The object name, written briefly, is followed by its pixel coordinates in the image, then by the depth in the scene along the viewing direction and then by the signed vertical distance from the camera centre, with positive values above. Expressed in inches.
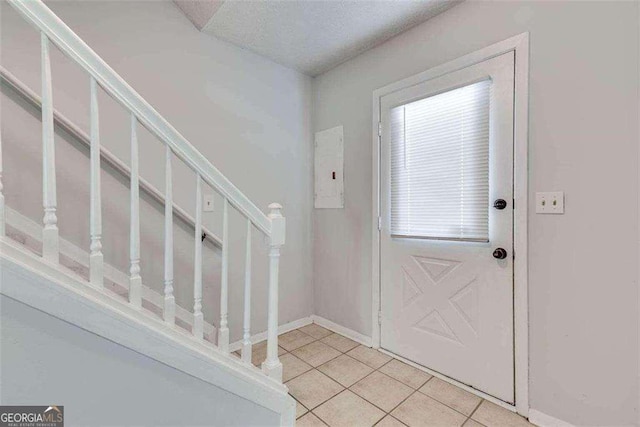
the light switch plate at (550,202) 54.3 +2.0
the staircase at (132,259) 32.6 -6.7
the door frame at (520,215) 58.2 -0.7
